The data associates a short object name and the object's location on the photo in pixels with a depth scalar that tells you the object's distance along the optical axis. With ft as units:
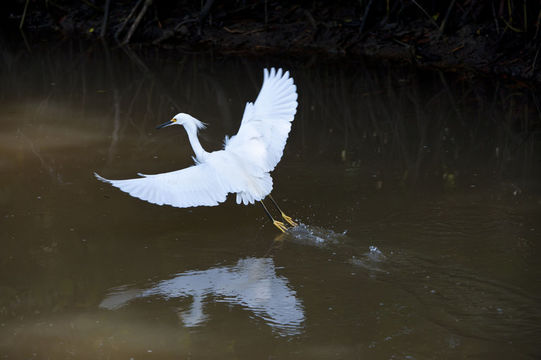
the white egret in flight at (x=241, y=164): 27.58
